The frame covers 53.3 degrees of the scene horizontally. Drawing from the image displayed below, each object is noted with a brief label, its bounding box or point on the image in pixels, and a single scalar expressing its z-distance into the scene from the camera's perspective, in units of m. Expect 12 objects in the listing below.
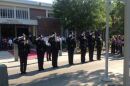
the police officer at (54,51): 6.81
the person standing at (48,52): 7.81
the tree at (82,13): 14.67
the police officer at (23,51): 6.03
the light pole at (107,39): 4.73
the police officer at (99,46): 8.16
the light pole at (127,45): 3.37
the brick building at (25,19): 14.37
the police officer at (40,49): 6.40
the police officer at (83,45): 7.54
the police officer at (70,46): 7.22
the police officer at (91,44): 7.82
